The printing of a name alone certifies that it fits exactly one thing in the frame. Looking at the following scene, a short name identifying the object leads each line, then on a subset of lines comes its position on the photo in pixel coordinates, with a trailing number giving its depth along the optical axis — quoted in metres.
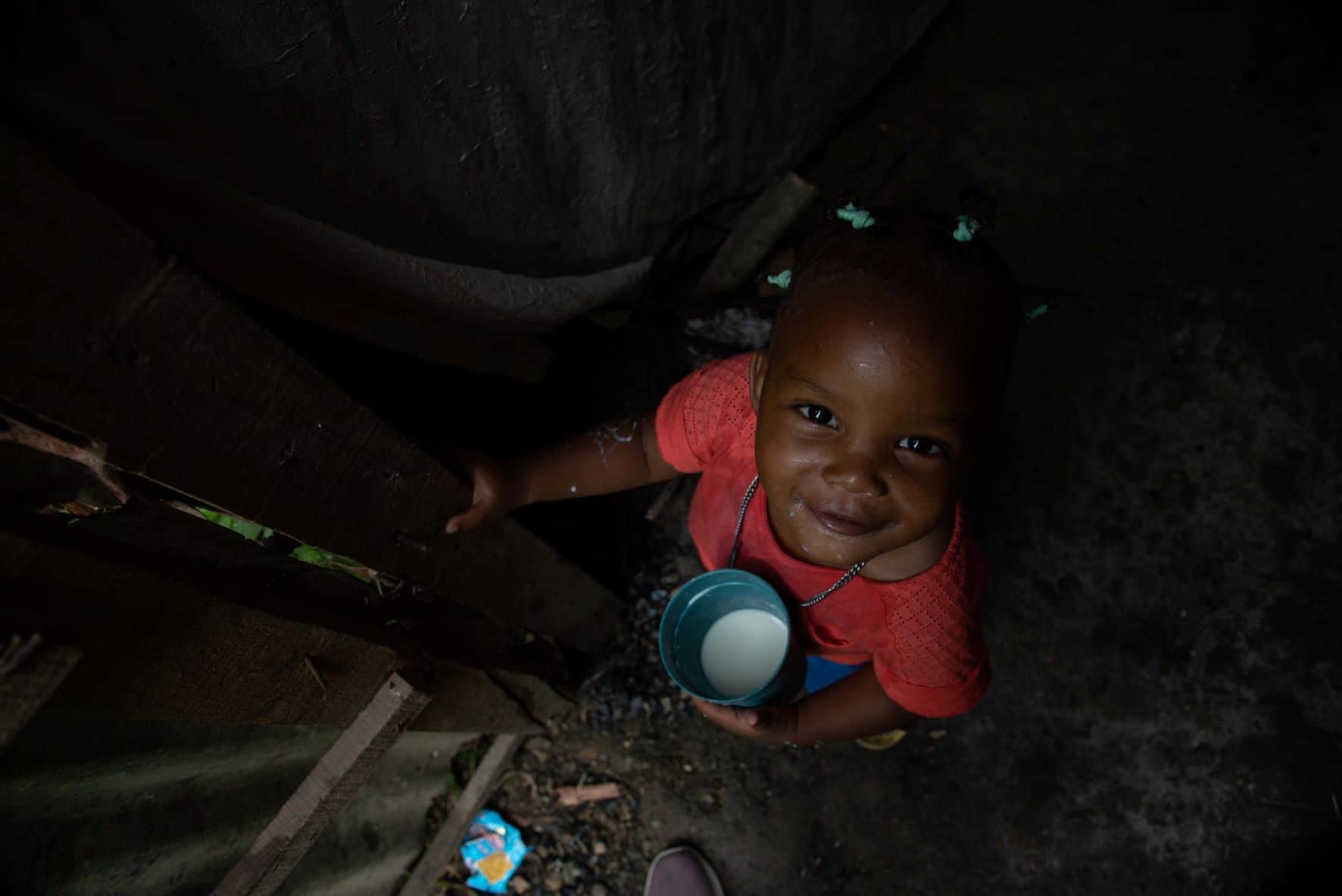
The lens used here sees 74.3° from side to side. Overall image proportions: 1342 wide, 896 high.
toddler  0.45
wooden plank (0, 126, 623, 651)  0.29
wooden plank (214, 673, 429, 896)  0.44
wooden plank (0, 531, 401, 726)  0.33
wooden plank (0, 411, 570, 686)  0.34
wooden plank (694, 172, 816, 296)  0.90
